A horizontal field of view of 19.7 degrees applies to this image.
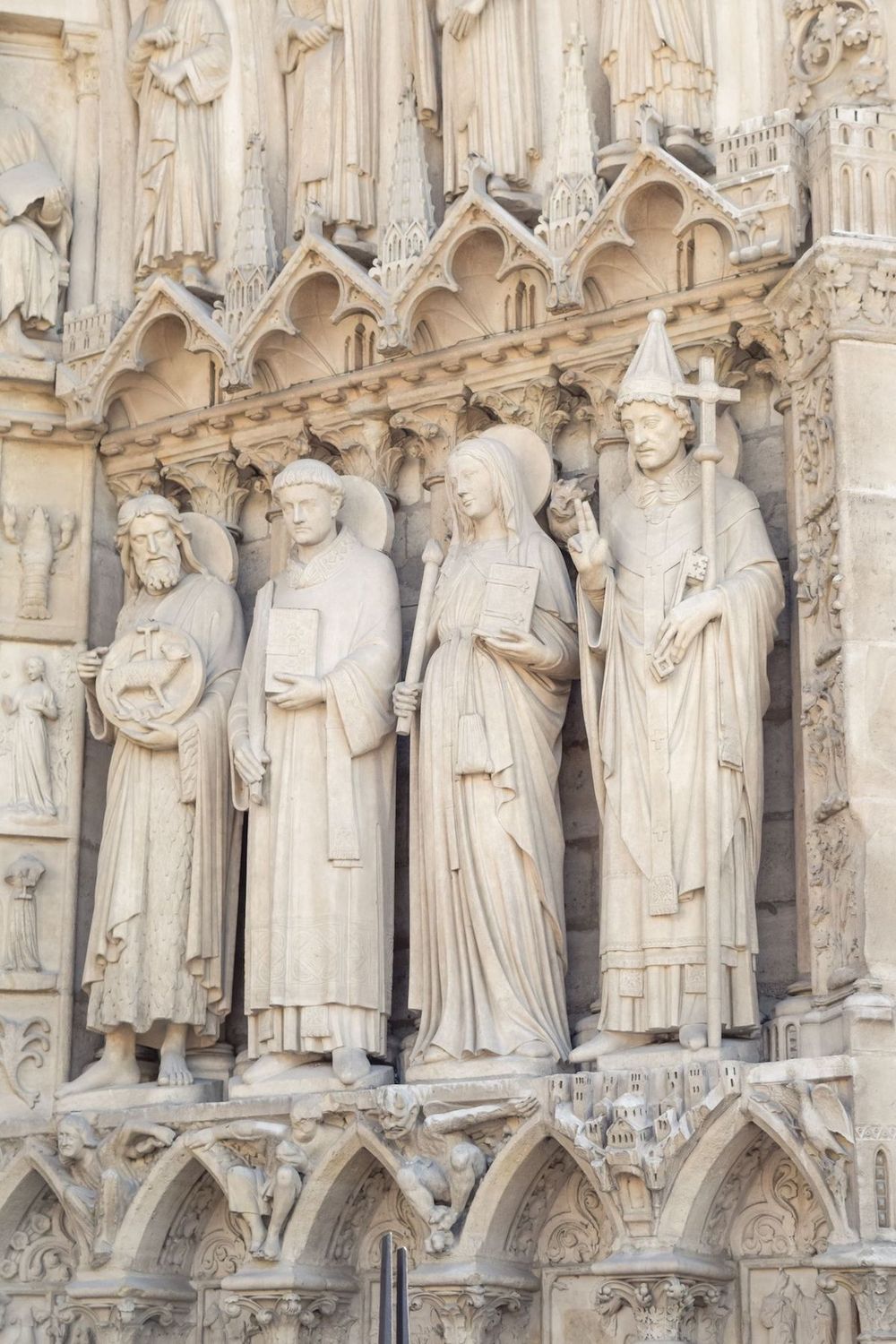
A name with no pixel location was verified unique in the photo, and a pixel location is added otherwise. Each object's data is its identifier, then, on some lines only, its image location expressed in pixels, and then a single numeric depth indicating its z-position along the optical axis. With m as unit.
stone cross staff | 9.19
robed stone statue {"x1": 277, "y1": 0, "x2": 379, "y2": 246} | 11.17
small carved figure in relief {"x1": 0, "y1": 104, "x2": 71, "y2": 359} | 11.67
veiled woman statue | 9.80
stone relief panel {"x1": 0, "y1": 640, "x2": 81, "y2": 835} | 11.23
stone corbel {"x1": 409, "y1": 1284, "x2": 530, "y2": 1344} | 9.43
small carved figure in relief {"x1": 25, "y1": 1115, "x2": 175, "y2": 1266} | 10.37
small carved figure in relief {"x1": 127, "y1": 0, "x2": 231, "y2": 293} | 11.52
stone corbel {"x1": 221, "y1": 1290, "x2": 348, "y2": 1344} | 9.86
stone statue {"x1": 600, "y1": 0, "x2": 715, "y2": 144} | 10.33
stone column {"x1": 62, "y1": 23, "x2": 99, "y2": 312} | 11.91
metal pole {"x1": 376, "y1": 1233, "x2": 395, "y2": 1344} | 5.53
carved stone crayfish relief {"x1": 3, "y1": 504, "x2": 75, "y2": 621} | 11.46
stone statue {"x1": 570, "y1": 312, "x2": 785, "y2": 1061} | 9.38
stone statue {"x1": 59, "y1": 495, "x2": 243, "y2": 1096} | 10.64
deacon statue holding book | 10.15
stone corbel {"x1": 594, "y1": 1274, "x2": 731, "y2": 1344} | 9.02
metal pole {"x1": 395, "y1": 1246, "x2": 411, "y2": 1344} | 5.35
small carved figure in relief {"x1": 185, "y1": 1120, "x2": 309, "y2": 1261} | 9.91
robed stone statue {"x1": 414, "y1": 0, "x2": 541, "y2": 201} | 10.72
